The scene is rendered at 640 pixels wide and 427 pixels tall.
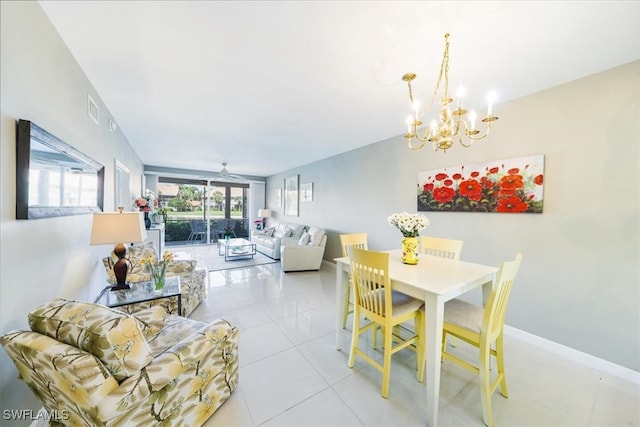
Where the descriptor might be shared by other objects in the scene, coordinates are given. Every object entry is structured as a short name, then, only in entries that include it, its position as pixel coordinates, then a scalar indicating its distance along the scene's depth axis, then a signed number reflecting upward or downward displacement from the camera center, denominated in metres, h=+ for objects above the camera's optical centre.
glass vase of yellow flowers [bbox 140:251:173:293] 2.16 -0.63
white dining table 1.42 -0.52
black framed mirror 1.16 +0.19
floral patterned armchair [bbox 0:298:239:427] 0.90 -0.74
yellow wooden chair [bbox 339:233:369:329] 2.34 -0.37
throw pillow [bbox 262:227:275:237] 6.64 -0.66
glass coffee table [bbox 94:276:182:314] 1.91 -0.80
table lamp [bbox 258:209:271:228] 7.65 -0.11
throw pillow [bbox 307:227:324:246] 4.76 -0.54
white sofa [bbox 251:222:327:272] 4.52 -0.79
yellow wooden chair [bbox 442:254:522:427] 1.42 -0.77
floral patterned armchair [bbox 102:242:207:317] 2.54 -0.83
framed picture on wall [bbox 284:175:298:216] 6.41 +0.44
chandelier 1.58 +0.66
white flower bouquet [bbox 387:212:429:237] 2.00 -0.10
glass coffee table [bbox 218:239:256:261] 5.43 -1.00
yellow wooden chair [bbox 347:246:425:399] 1.63 -0.75
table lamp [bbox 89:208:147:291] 1.83 -0.21
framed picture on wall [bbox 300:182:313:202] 5.77 +0.49
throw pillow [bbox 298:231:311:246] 4.97 -0.63
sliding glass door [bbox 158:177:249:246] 7.46 -0.01
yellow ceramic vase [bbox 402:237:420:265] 2.04 -0.33
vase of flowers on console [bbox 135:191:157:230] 4.04 +0.03
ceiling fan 6.10 +0.95
